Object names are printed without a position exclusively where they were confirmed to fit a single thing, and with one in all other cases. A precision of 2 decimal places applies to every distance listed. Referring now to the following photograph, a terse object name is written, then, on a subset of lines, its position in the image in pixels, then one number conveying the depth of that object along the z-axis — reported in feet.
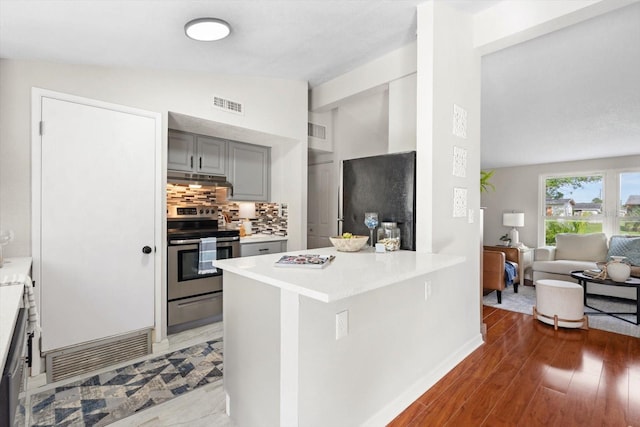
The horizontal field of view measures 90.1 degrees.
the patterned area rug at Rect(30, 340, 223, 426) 6.16
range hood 10.85
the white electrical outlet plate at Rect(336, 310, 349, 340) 4.94
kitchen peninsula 4.45
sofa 14.37
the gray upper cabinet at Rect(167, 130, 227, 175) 11.25
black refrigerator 7.93
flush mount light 6.72
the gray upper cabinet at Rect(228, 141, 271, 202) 12.92
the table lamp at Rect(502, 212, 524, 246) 19.42
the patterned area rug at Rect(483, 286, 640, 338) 10.91
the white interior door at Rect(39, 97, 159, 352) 7.38
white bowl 6.75
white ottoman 10.50
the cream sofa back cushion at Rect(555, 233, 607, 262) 16.58
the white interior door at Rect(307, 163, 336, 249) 15.34
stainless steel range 9.84
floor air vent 7.48
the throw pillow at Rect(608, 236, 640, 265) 14.56
